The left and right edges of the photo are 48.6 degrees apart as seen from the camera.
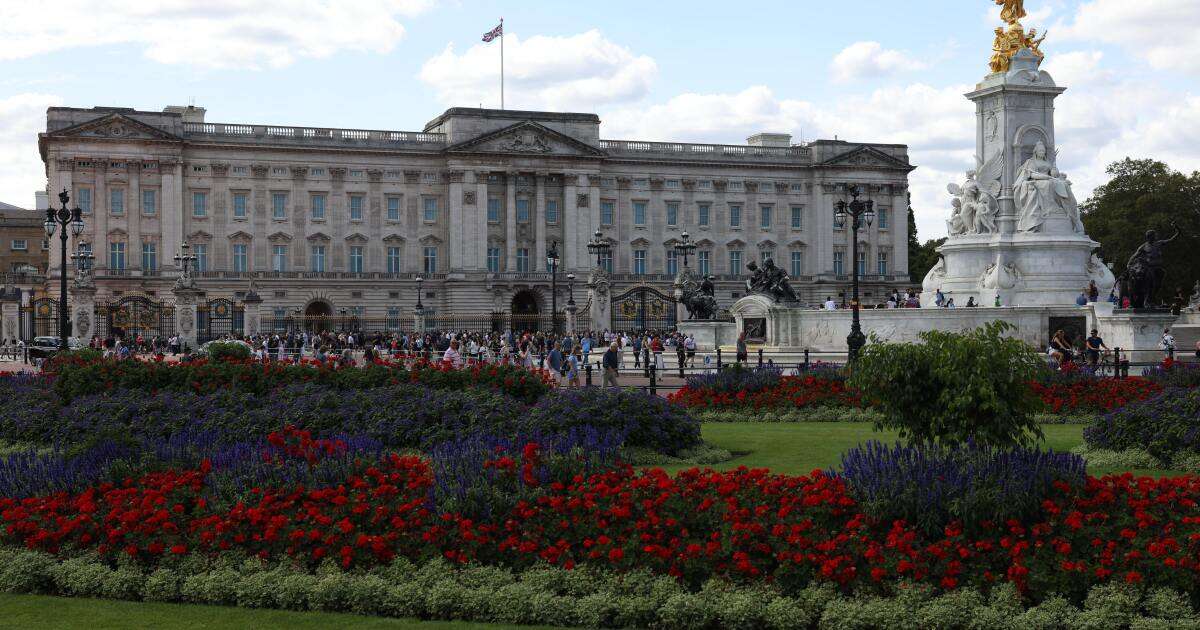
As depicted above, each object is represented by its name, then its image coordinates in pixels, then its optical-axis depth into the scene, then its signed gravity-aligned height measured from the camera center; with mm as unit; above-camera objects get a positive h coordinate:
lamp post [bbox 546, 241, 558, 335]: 53969 +3156
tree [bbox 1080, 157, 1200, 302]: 75750 +6324
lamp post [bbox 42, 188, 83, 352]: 35094 +3326
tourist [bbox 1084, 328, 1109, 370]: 31231 -384
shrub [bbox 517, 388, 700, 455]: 16031 -1024
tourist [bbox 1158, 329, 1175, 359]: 33253 -351
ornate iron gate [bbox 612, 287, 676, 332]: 60578 +1072
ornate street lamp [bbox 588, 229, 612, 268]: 52844 +3596
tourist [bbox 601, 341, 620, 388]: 27984 -650
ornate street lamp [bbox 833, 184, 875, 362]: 29764 +2929
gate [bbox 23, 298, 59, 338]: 68875 +720
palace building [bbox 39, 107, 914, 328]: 82625 +8613
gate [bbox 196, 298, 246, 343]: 59062 +871
